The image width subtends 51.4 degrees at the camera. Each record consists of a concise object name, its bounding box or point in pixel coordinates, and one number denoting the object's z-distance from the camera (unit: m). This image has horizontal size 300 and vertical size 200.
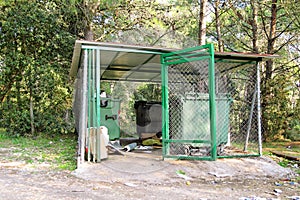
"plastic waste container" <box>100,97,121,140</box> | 8.05
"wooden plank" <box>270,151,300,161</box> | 5.89
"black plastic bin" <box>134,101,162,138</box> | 8.33
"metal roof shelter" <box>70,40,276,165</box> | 5.21
